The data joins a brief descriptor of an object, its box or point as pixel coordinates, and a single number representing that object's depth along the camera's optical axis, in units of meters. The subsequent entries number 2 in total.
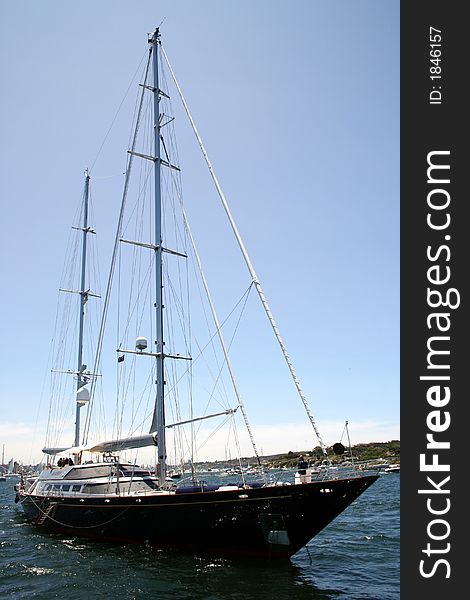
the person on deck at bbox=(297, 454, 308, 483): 19.19
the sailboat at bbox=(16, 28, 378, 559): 18.83
